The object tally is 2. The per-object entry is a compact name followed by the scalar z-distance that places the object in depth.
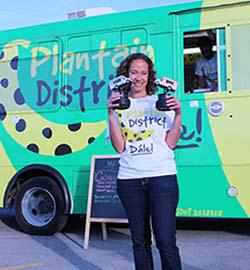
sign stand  6.50
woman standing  3.33
